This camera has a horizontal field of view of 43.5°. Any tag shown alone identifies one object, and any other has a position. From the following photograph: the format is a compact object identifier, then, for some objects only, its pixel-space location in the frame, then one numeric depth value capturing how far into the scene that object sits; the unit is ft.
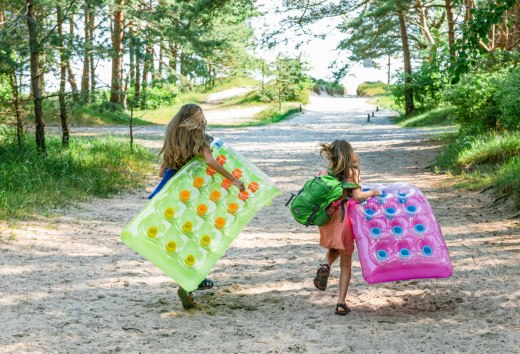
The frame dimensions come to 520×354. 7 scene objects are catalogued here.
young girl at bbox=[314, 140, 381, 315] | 16.79
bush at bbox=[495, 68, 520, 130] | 36.11
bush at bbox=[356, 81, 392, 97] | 222.69
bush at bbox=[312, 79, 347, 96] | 226.01
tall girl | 17.40
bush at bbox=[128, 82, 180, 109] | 131.54
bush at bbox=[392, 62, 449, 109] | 89.19
